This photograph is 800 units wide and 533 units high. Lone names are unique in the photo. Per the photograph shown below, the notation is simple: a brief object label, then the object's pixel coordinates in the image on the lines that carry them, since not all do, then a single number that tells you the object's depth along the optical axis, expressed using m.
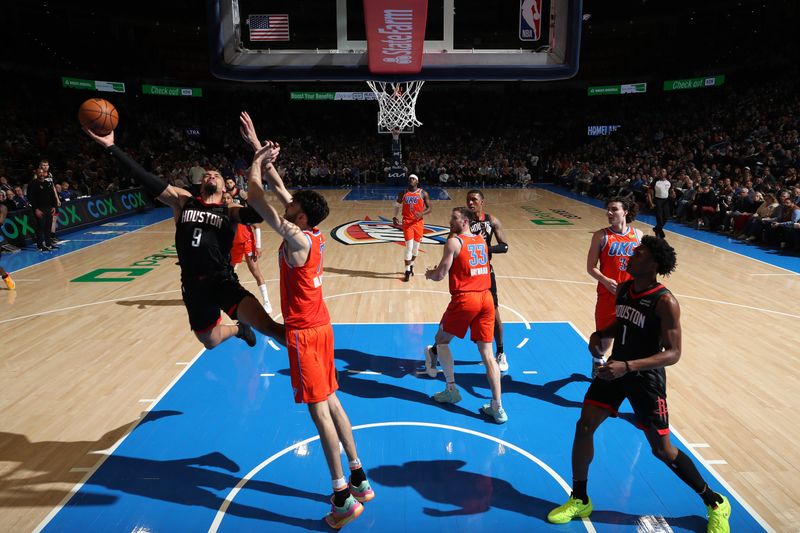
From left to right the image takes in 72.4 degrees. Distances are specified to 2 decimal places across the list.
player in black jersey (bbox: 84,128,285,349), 4.18
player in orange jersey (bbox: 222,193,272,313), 7.47
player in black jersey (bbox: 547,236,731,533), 3.19
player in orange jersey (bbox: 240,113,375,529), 3.48
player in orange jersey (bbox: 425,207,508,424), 4.61
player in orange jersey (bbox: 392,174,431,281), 9.03
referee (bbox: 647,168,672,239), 14.26
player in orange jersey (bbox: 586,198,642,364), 5.09
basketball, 4.22
